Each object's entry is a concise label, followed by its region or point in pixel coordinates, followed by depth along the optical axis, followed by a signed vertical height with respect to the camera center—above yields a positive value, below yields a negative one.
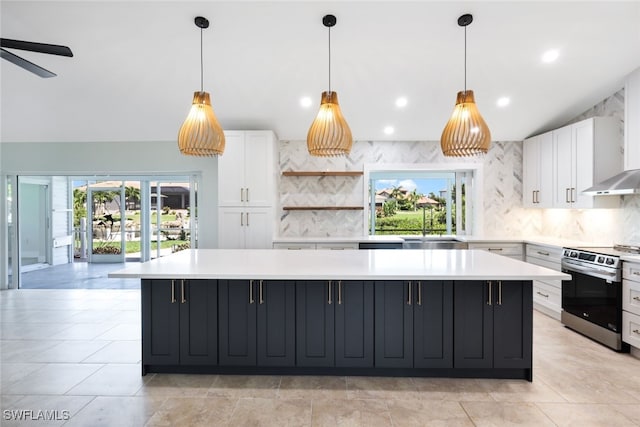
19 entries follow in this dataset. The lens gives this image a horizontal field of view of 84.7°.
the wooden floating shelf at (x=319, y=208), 5.09 +0.05
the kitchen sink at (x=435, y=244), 4.81 -0.46
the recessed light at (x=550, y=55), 3.37 +1.51
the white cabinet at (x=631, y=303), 3.00 -0.81
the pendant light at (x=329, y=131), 2.56 +0.59
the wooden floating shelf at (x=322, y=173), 5.02 +0.55
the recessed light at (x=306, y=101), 4.18 +1.33
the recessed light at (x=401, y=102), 4.23 +1.34
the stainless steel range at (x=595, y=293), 3.16 -0.81
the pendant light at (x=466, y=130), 2.48 +0.57
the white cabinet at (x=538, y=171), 4.59 +0.54
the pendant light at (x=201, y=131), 2.55 +0.59
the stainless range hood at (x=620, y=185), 3.27 +0.24
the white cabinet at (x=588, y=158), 3.90 +0.59
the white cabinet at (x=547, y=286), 3.97 -0.89
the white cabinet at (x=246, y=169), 4.62 +0.56
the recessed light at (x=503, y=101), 4.18 +1.32
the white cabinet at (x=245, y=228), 4.64 -0.22
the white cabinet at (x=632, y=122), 3.47 +0.89
